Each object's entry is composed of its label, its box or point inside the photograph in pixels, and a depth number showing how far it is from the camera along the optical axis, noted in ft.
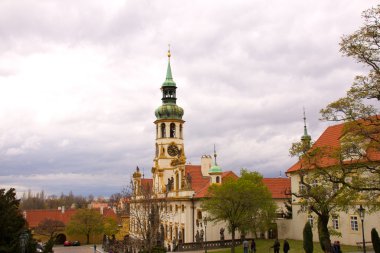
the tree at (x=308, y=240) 100.94
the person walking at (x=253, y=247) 119.32
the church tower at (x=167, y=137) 224.53
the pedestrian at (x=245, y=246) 110.83
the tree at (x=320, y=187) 75.87
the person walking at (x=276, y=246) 107.14
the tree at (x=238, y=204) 132.77
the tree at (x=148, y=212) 115.03
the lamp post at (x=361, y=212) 84.40
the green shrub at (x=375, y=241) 89.81
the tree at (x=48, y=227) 235.40
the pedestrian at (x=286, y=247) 101.84
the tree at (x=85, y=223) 234.38
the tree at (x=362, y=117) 60.75
